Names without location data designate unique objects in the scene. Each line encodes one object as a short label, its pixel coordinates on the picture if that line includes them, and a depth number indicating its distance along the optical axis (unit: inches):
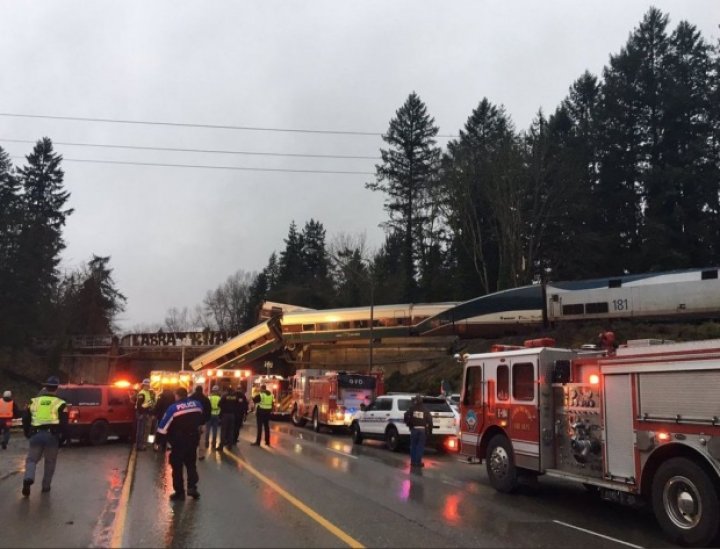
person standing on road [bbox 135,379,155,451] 676.1
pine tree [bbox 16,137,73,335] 2524.6
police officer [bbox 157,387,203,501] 379.2
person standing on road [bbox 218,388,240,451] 696.4
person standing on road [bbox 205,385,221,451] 687.1
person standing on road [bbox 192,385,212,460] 416.9
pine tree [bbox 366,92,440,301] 2812.5
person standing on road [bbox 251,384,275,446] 746.6
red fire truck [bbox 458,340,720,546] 307.3
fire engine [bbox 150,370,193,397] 1161.5
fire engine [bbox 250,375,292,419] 1291.8
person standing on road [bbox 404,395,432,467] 591.8
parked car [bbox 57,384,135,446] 720.3
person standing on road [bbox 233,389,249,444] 735.7
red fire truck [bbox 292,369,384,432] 991.6
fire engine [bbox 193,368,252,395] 1217.4
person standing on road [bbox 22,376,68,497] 402.6
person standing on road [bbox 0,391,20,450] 690.2
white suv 737.6
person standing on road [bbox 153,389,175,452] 625.0
